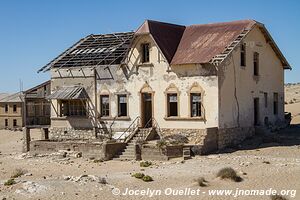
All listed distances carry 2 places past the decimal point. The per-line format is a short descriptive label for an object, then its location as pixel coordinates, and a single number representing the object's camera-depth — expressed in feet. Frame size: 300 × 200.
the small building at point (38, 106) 144.66
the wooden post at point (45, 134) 126.43
